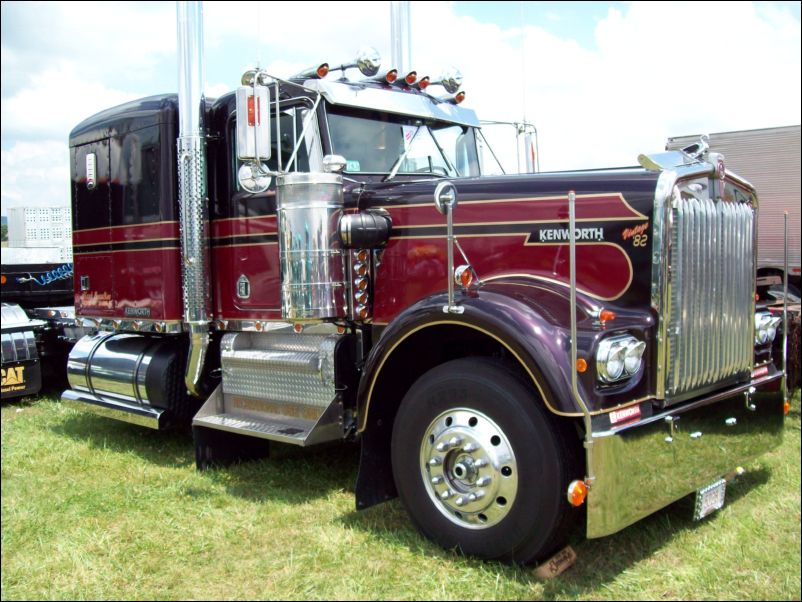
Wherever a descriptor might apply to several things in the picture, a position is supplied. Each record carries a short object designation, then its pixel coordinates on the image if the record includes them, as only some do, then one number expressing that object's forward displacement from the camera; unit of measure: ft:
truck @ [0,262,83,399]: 27.78
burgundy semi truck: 12.48
